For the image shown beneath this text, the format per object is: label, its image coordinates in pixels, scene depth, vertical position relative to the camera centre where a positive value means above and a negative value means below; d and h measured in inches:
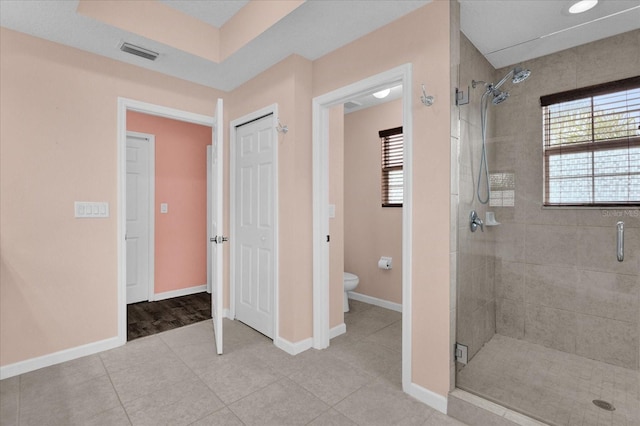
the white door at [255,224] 114.7 -4.9
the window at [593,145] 70.5 +15.5
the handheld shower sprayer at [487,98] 83.2 +29.6
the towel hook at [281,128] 105.7 +27.4
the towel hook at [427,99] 76.2 +26.4
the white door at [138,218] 154.9 -3.0
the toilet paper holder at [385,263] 147.9 -23.7
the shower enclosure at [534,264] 75.1 -13.8
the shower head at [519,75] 81.9 +34.6
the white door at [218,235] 101.2 -7.4
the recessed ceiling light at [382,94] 134.4 +49.6
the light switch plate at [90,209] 100.9 +0.9
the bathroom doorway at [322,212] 104.0 -0.2
